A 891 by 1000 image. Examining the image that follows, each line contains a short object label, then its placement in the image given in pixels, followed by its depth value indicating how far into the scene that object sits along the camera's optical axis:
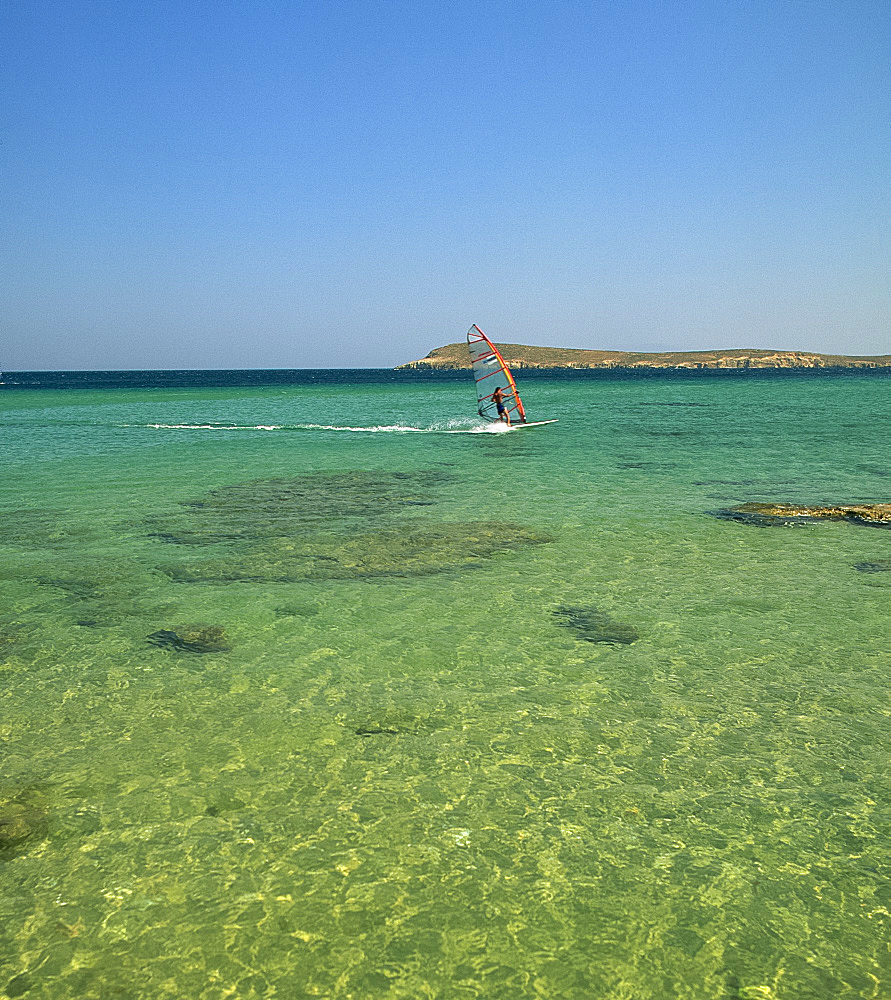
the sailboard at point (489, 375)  32.38
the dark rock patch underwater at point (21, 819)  4.40
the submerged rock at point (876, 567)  10.16
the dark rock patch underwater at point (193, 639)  7.57
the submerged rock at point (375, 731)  5.73
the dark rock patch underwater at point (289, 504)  13.12
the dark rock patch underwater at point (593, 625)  7.75
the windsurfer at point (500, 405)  35.34
